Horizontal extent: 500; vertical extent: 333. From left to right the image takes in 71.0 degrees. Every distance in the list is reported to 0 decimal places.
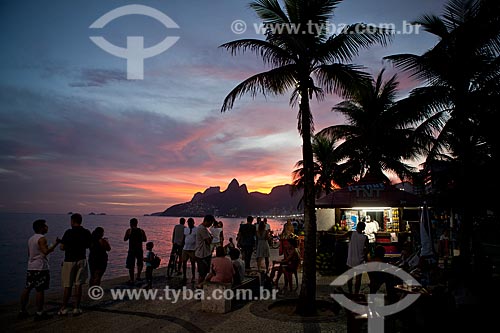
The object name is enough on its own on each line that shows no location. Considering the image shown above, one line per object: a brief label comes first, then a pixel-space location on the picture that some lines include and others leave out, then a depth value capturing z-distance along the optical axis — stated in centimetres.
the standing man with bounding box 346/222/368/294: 876
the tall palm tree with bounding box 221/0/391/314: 802
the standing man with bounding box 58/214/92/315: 737
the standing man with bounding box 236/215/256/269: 1229
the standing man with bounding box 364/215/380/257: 1482
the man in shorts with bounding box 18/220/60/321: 707
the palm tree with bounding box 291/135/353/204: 2596
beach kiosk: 1370
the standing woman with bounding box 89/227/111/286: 898
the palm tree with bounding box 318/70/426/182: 2122
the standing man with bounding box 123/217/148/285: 1058
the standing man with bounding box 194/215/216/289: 949
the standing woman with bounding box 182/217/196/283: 1088
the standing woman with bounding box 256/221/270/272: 1203
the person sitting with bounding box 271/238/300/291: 990
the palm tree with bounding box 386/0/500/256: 1052
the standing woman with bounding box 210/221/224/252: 1354
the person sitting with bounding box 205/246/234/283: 795
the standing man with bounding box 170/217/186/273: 1204
